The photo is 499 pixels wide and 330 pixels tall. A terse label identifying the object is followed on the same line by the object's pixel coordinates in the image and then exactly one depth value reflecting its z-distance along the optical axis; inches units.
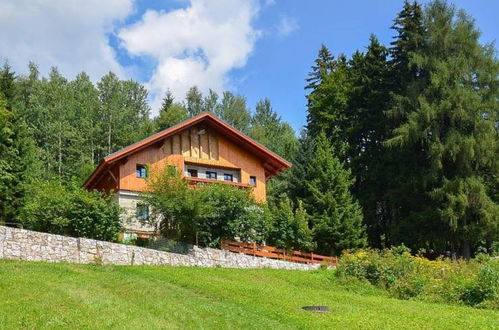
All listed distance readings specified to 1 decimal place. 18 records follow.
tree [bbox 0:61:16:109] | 1886.6
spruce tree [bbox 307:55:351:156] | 2033.7
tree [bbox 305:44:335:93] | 2390.5
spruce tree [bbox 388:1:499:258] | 1482.5
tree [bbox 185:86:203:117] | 2950.3
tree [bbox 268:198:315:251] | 1298.0
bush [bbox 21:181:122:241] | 1042.7
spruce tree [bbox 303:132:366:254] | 1414.9
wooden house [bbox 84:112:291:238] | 1350.9
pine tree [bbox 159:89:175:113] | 2706.7
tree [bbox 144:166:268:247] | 1126.4
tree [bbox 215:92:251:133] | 2871.6
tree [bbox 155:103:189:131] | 2507.4
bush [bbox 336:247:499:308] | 810.2
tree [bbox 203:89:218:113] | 2930.1
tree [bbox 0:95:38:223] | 1541.8
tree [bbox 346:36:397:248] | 1753.2
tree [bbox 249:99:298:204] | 1918.1
